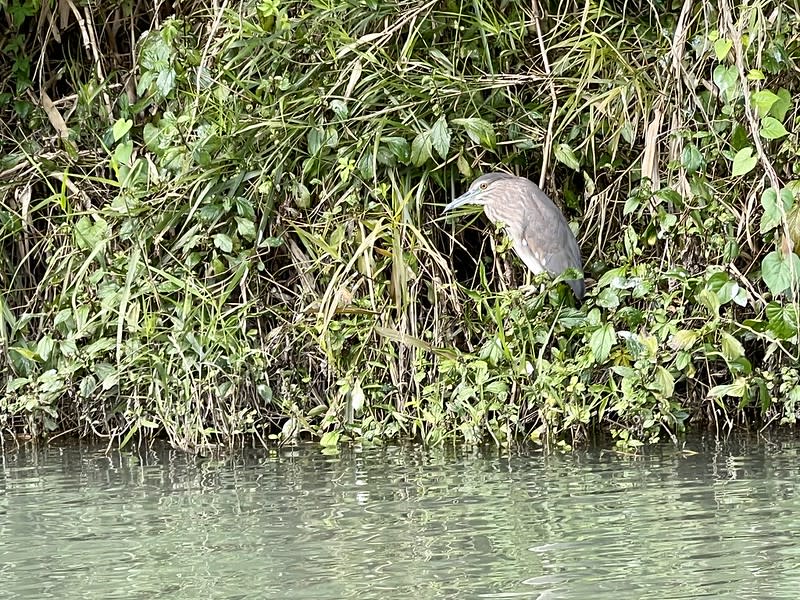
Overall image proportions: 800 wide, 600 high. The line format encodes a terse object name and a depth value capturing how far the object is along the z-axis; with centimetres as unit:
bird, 894
